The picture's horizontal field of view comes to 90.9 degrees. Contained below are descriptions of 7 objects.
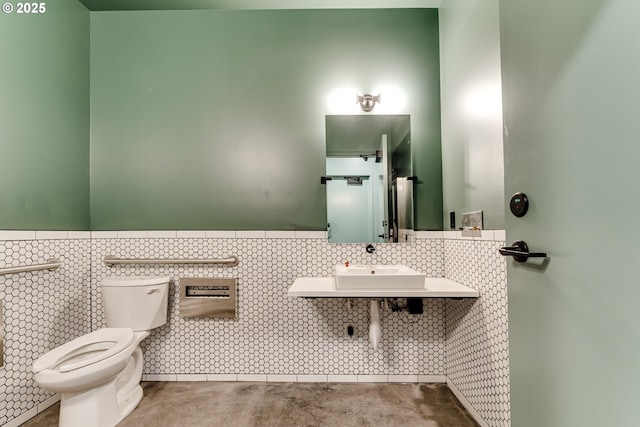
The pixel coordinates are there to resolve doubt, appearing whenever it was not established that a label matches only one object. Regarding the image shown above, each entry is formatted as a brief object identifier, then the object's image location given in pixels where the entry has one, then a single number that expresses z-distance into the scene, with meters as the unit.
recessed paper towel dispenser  2.34
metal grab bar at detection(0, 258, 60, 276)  1.73
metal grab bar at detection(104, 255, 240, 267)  2.32
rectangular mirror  2.36
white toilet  1.59
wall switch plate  1.78
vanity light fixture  2.36
